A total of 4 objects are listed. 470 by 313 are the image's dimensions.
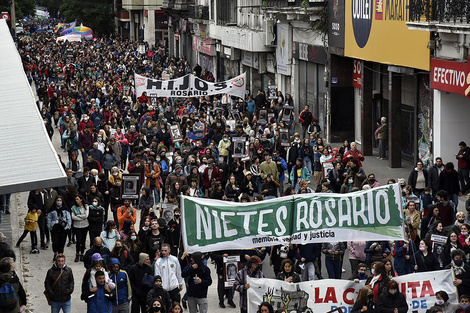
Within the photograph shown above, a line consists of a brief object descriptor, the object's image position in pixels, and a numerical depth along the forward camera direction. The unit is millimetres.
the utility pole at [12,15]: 75962
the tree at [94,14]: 107875
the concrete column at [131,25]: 104875
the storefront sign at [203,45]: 57488
